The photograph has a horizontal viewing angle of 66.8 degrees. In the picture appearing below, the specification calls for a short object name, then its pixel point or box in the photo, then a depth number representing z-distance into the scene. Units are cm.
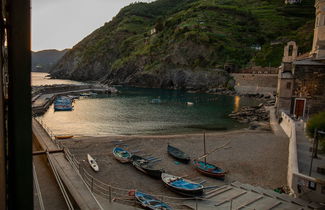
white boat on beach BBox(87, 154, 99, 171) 1900
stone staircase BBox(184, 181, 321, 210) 1209
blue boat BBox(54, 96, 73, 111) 5051
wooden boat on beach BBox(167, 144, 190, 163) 2152
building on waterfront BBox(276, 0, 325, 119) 3050
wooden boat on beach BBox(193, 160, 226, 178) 1842
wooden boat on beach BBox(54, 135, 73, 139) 2889
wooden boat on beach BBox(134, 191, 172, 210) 1296
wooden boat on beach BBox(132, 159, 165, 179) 1784
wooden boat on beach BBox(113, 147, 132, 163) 2098
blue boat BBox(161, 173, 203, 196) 1536
